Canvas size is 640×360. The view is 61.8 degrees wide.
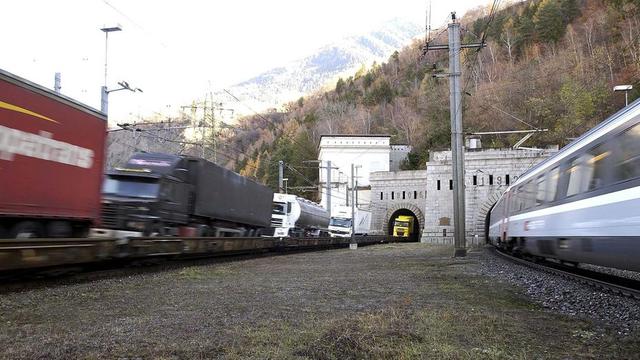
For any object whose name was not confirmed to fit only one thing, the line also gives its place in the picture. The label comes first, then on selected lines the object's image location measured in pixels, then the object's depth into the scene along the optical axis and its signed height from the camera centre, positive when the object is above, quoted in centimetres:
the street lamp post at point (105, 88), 2588 +639
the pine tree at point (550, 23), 8519 +3205
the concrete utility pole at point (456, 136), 2258 +371
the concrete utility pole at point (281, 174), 4839 +432
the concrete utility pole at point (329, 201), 5569 +215
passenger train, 787 +46
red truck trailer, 1022 +121
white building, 8806 +1104
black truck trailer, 1631 +76
